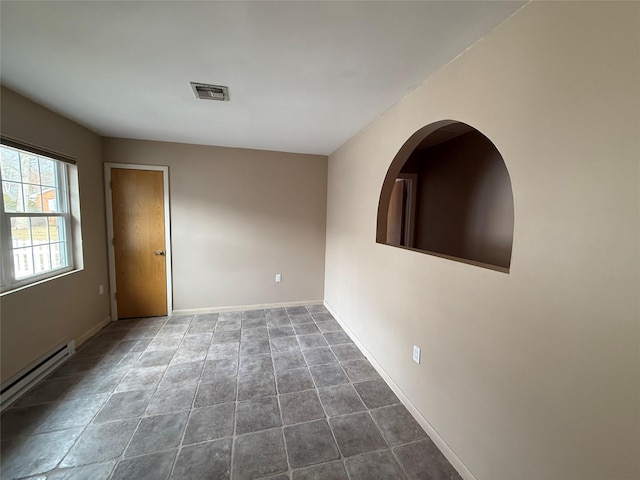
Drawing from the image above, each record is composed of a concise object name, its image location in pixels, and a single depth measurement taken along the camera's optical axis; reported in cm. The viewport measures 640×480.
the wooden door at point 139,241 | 318
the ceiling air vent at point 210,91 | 183
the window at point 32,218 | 192
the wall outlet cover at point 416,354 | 178
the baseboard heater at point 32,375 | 181
